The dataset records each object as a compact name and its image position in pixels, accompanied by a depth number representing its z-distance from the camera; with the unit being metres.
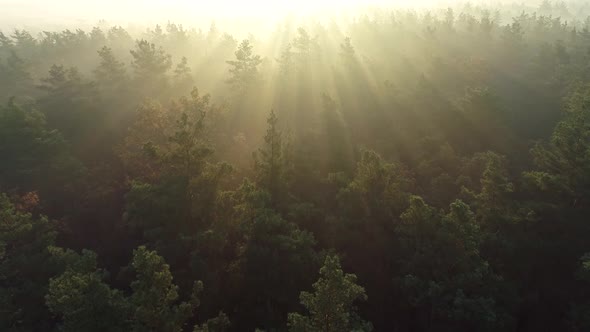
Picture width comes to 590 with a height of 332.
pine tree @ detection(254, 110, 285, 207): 30.44
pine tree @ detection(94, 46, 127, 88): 56.08
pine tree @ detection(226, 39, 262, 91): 57.28
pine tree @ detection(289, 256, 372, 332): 15.72
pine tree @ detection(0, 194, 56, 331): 23.16
